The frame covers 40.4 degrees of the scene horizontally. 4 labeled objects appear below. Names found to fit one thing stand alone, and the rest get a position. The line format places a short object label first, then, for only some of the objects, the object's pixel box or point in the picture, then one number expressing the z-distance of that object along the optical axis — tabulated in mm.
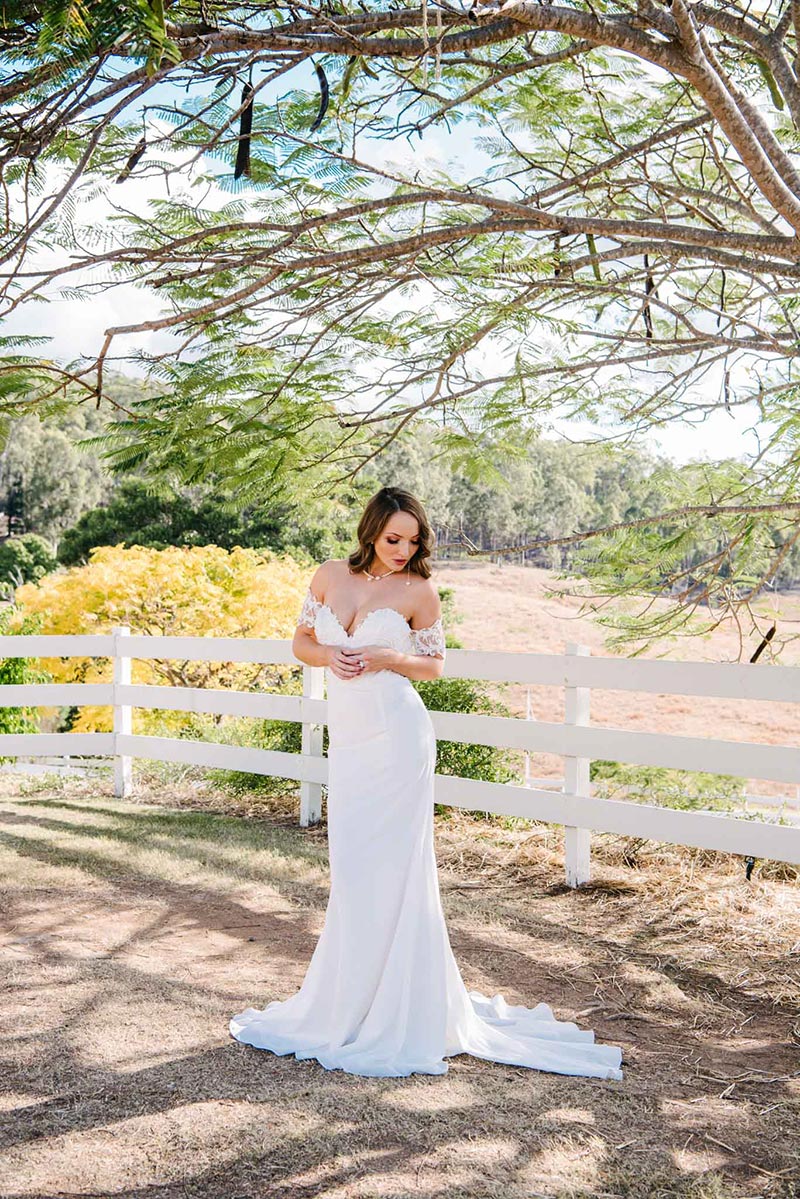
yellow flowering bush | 13688
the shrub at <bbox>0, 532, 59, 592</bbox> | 31672
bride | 3787
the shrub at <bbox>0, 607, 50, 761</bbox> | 12211
